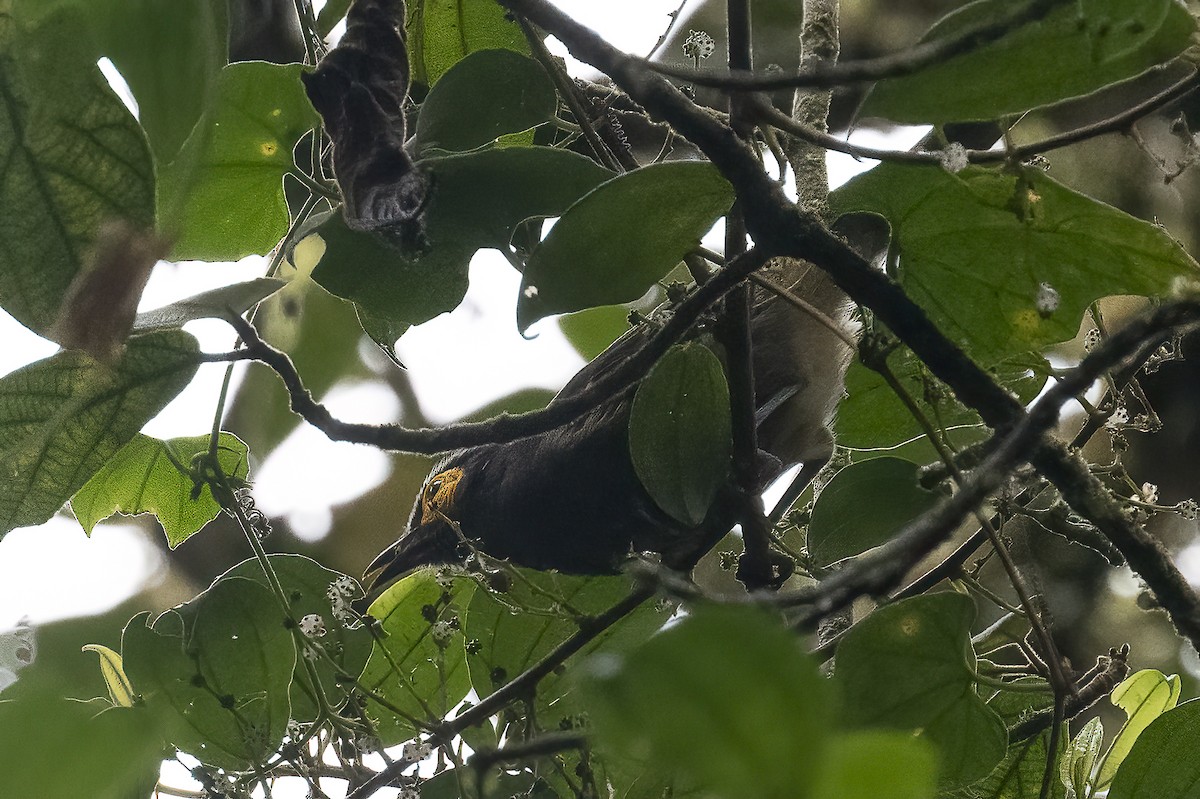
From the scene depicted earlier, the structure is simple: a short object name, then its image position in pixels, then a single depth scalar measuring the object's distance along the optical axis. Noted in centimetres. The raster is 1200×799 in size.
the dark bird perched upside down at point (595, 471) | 452
